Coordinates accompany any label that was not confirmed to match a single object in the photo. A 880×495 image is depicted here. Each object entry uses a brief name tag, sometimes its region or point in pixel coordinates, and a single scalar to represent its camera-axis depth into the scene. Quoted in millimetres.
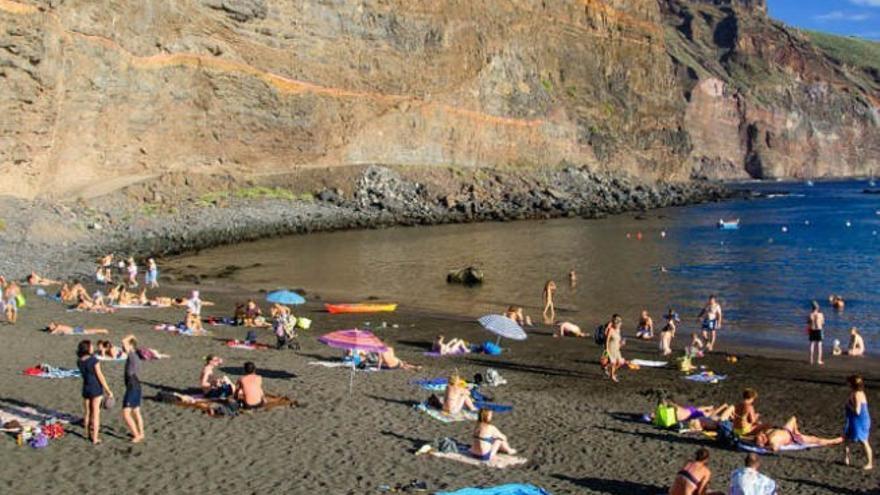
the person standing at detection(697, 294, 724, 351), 22000
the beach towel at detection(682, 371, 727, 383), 17672
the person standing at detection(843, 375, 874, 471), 12188
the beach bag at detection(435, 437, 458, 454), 12148
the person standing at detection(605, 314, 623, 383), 17625
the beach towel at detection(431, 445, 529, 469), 11734
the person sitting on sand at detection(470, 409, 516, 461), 11898
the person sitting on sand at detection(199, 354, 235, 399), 14609
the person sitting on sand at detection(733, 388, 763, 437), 13250
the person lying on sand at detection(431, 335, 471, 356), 20078
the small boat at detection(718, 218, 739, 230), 65656
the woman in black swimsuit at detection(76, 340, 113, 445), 11680
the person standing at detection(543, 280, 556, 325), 26748
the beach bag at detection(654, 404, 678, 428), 13758
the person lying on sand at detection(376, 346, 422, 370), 17828
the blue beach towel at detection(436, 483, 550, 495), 10289
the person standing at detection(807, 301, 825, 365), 19922
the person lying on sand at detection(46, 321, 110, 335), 20531
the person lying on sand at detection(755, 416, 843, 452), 12680
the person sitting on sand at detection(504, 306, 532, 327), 23344
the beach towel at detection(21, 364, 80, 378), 15727
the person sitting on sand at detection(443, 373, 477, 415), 14195
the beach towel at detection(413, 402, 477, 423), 14000
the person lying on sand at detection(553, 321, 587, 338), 23406
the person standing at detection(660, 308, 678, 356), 20719
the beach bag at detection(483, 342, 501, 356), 20312
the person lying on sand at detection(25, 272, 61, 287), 28984
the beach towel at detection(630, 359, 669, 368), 19172
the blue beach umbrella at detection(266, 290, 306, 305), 22906
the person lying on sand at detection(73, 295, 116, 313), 24531
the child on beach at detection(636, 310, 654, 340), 23234
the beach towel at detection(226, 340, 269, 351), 19875
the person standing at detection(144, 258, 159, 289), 31547
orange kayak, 26766
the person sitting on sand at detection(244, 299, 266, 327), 23422
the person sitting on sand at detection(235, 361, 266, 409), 13984
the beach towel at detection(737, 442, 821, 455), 12594
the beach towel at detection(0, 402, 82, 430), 12684
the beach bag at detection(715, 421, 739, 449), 12883
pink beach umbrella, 15188
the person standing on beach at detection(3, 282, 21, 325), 21955
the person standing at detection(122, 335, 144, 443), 11977
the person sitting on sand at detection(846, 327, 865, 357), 21047
